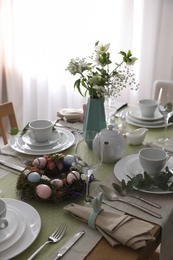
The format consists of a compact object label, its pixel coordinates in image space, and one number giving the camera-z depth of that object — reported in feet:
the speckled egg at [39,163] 4.03
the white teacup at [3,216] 3.02
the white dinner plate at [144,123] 5.47
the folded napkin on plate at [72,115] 5.61
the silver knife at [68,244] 2.90
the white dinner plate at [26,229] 2.87
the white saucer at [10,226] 2.97
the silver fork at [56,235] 2.98
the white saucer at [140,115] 5.58
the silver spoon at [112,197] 3.44
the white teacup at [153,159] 3.85
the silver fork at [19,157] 4.42
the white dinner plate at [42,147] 4.61
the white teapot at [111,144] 4.30
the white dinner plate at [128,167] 4.01
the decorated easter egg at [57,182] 3.63
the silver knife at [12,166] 4.18
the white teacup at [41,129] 4.68
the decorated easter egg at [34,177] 3.67
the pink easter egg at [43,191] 3.51
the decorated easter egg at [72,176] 3.68
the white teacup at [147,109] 5.62
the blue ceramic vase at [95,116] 4.69
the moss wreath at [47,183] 3.55
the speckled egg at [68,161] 4.07
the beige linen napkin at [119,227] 3.00
